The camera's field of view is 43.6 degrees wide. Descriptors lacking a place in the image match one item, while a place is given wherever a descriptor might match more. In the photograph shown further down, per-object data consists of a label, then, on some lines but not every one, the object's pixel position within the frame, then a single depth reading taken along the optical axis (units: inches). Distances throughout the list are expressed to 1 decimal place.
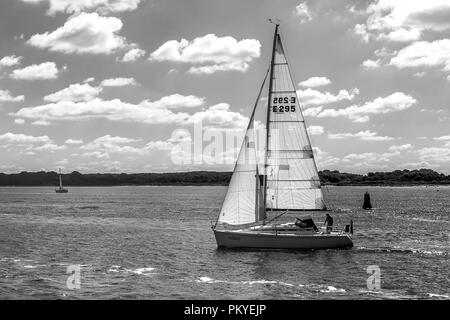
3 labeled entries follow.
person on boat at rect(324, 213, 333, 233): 1879.8
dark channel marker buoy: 4576.3
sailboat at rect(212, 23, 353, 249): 1855.3
